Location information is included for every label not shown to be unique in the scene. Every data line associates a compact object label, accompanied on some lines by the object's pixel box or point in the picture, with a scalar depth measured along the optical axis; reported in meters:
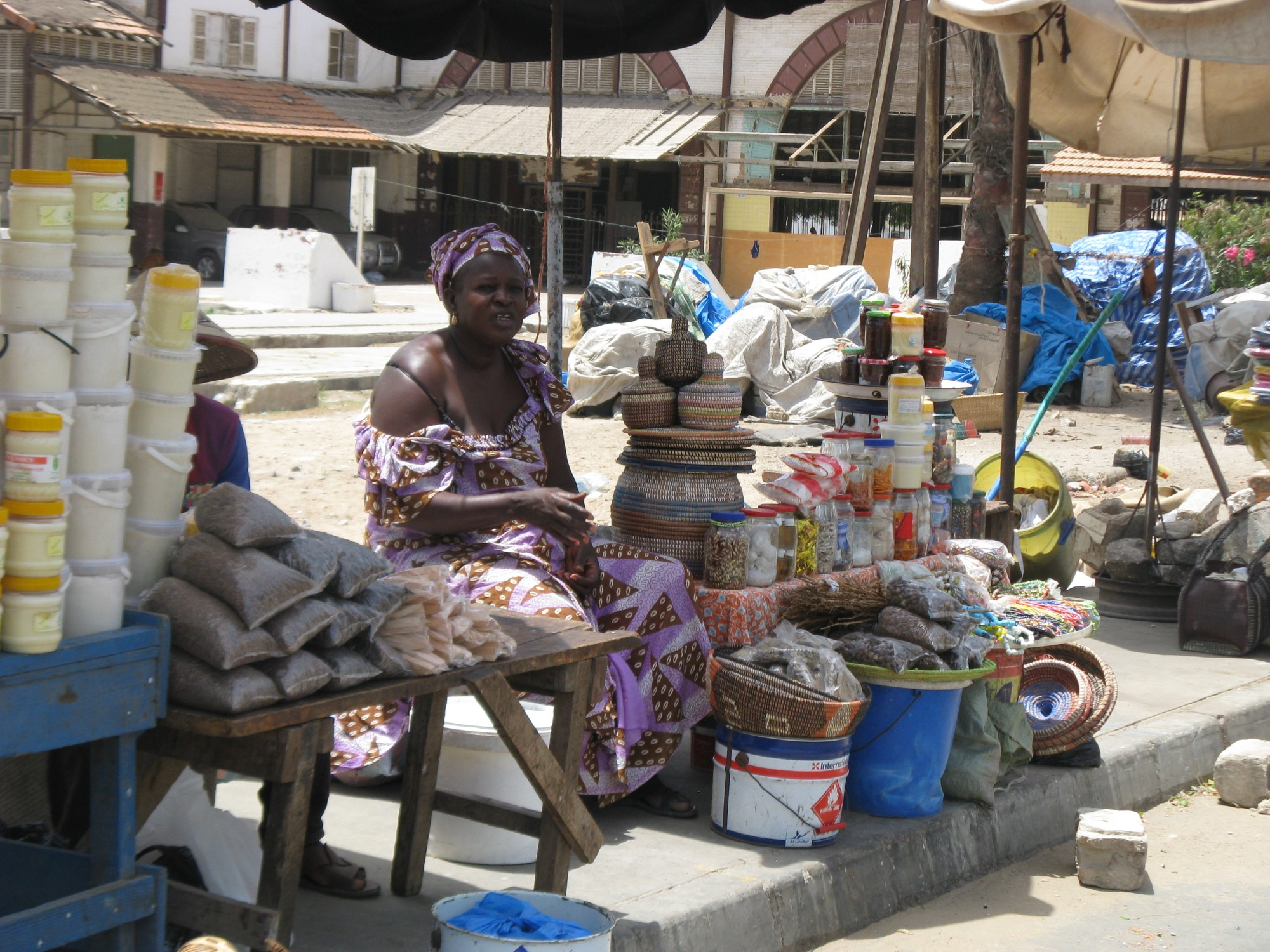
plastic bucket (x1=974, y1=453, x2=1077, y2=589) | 7.03
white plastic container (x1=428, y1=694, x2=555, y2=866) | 3.55
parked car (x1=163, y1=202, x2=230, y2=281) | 28.92
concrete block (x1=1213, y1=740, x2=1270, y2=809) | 5.09
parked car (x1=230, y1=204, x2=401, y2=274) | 30.94
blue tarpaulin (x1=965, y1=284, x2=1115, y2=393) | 14.95
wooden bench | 2.42
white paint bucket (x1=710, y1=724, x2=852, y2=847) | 3.79
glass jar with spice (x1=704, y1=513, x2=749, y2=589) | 4.27
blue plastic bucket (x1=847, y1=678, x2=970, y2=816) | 4.07
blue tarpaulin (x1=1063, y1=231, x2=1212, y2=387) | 16.59
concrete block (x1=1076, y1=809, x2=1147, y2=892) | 4.24
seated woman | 3.77
